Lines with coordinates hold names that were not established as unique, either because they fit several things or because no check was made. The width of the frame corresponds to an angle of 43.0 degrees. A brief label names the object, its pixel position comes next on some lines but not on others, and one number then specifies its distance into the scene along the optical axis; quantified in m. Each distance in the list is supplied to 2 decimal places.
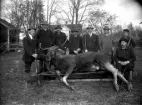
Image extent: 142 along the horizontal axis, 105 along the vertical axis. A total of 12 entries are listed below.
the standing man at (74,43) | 8.85
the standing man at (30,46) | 6.93
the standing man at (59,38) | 8.08
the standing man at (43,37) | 7.50
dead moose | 6.04
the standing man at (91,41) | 8.24
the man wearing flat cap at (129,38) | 7.80
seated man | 6.08
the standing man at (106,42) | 8.09
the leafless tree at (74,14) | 24.50
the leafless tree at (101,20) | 22.27
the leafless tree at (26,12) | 23.20
